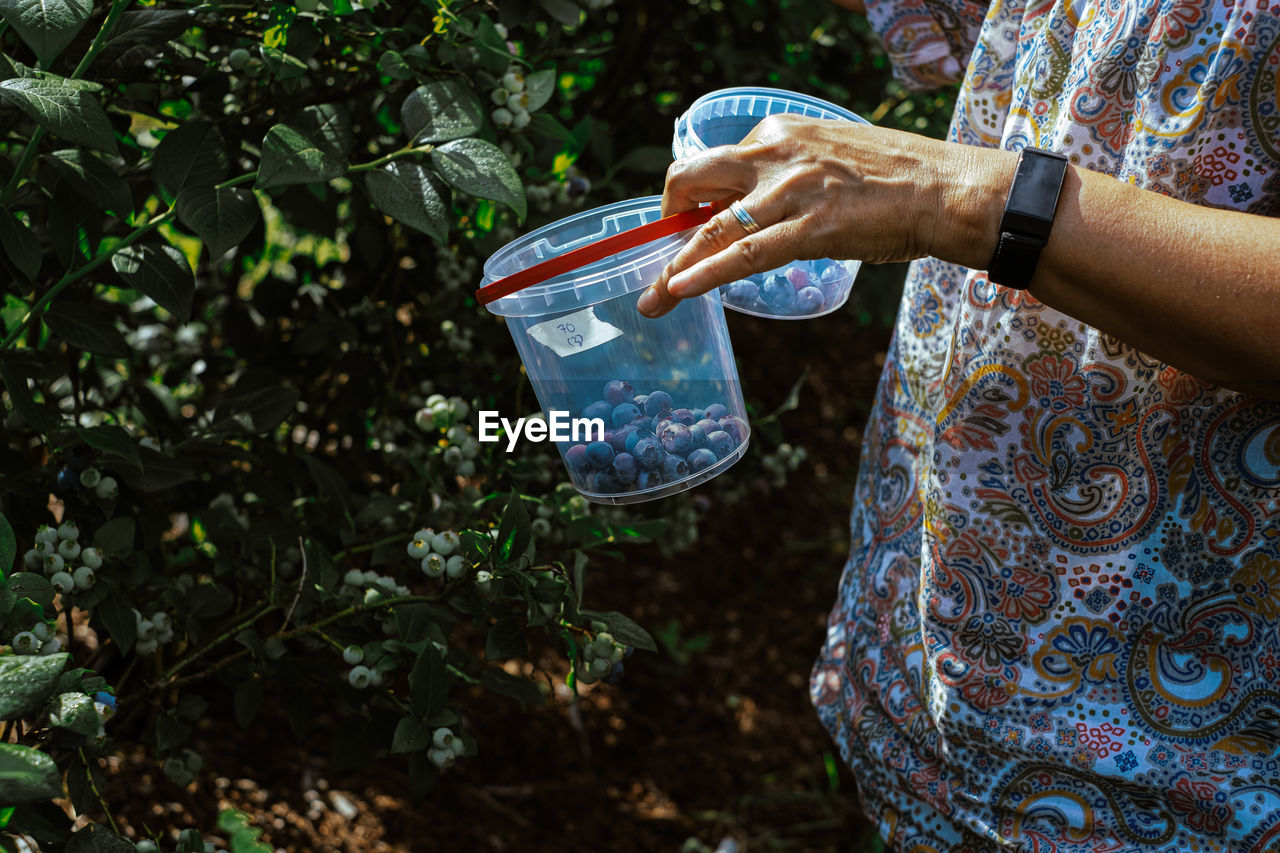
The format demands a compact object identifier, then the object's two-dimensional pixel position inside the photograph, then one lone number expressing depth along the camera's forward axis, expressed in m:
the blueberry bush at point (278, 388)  0.94
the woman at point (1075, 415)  0.76
